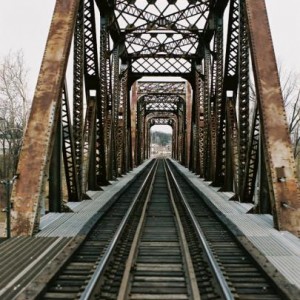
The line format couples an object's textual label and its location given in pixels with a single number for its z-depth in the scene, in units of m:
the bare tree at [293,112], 27.92
